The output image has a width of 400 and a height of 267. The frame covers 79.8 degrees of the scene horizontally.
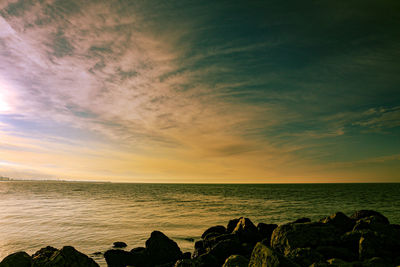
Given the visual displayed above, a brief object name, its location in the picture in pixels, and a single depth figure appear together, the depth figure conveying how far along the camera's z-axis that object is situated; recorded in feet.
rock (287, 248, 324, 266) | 21.83
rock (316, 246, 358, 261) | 25.26
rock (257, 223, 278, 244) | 41.28
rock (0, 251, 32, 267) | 23.36
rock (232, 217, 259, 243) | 38.78
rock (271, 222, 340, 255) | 27.66
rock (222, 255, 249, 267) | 19.76
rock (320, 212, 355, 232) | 40.03
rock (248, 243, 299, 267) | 16.26
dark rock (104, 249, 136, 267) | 31.65
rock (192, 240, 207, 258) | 34.65
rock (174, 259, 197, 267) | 23.22
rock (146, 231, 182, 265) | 32.99
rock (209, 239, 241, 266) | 29.87
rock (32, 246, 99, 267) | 22.50
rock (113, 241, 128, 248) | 44.29
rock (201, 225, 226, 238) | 45.72
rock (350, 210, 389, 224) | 46.40
